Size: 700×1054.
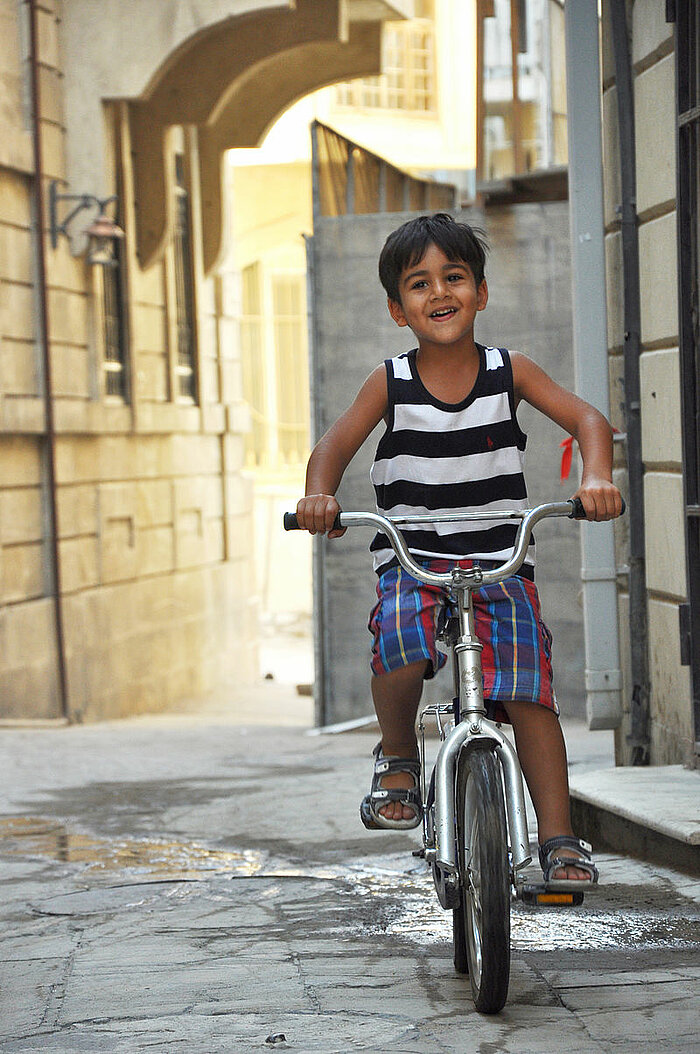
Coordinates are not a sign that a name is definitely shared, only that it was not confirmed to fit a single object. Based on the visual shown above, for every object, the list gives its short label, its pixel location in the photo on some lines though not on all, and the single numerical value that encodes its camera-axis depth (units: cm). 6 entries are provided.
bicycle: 509
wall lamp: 2076
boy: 566
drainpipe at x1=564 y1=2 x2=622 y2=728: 960
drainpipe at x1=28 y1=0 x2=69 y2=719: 2065
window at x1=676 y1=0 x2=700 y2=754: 851
